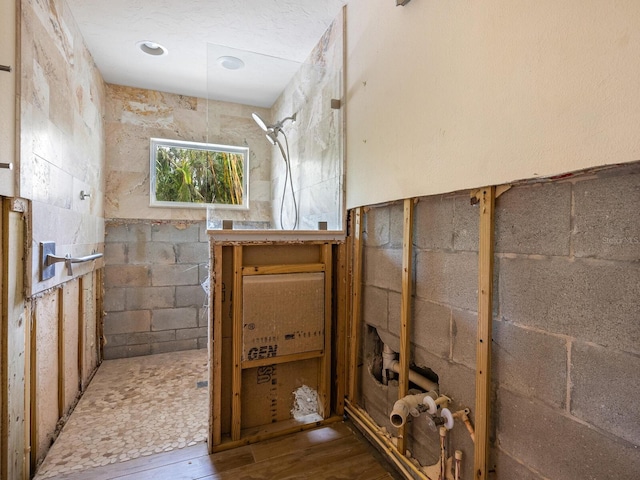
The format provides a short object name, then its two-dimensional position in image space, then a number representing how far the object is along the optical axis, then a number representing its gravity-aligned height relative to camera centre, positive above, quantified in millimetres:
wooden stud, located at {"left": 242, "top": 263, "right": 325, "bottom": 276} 1760 -182
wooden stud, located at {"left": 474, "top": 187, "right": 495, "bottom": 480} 1068 -319
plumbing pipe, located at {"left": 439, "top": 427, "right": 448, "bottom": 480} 1200 -854
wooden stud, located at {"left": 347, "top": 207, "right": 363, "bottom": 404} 1873 -403
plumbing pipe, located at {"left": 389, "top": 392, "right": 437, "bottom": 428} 1268 -693
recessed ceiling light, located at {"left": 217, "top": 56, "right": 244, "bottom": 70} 2266 +1300
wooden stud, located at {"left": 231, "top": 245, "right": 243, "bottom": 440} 1736 -603
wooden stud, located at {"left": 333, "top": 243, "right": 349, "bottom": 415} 1999 -581
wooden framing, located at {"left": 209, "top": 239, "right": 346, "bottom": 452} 1721 -528
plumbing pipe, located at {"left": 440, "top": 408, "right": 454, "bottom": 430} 1172 -678
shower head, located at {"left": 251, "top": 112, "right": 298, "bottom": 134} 2526 +944
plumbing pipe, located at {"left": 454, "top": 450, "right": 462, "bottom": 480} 1176 -841
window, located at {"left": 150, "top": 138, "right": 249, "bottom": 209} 3025 +627
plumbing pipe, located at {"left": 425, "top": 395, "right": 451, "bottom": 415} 1230 -652
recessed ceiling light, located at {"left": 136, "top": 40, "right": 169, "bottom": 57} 2322 +1437
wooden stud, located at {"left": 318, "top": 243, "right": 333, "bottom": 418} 1949 -646
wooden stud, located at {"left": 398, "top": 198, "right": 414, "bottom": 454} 1442 -318
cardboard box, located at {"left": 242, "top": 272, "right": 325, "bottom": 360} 1759 -447
